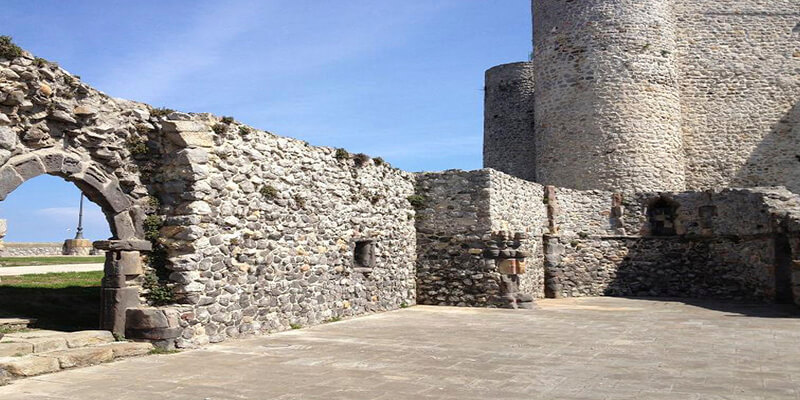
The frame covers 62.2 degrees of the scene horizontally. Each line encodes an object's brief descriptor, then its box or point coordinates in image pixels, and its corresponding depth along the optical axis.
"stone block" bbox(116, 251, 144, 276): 8.57
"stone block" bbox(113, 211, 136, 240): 8.64
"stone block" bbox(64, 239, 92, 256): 26.98
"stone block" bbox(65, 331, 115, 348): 7.62
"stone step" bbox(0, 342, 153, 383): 6.48
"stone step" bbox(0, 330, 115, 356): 7.19
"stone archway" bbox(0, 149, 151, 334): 8.18
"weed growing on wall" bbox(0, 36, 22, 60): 7.49
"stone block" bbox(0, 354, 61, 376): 6.45
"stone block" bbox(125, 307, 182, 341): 8.41
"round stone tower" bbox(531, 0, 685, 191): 22.56
